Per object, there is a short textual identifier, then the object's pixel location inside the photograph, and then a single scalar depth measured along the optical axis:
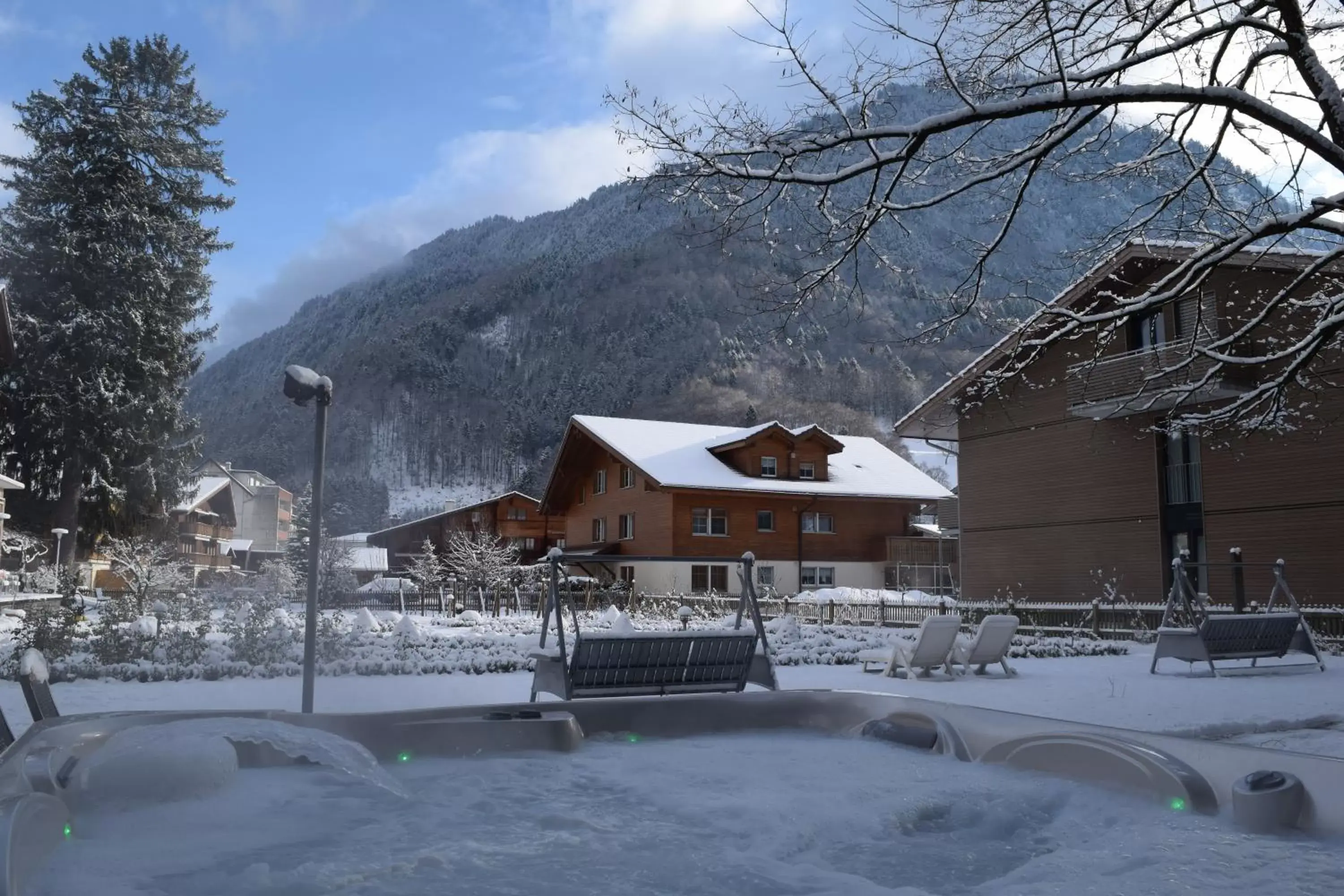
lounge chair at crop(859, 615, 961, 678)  10.50
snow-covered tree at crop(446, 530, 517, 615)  25.44
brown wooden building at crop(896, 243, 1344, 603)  17.31
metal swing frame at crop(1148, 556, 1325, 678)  10.91
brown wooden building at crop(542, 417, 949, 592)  29.36
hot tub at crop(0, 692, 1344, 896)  3.42
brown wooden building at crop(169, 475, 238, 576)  43.38
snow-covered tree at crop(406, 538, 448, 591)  26.77
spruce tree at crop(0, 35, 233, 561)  26.42
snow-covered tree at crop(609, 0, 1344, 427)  7.21
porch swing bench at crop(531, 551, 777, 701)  6.88
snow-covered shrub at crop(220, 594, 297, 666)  11.36
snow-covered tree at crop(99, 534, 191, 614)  17.61
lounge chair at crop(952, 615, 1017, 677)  10.82
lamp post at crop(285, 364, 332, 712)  7.17
